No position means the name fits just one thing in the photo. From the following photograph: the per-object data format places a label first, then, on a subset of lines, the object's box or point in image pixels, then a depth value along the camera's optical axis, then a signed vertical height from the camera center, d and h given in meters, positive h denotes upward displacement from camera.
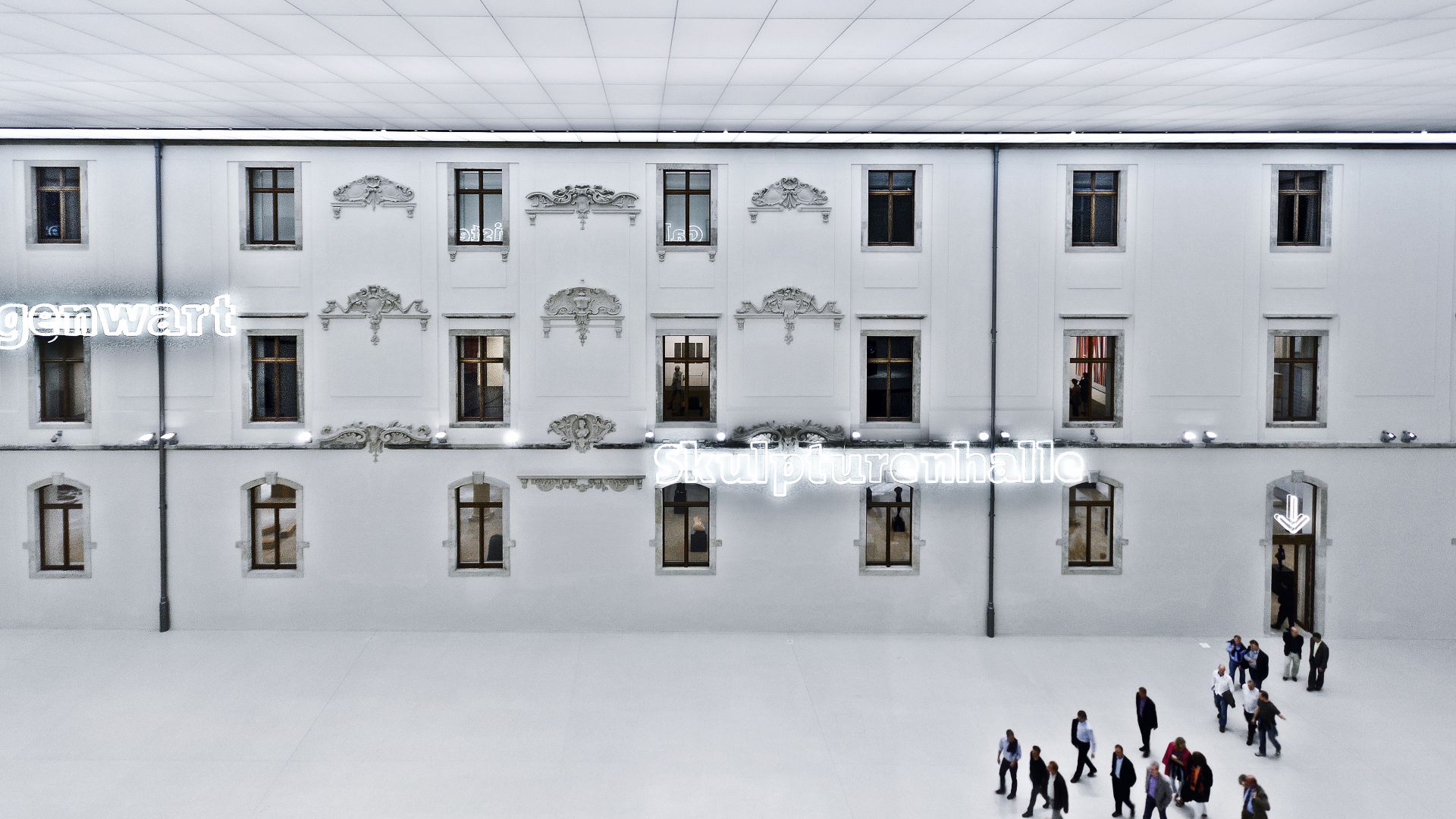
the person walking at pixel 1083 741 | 11.38 -4.76
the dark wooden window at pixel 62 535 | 16.28 -3.02
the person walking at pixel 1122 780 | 10.51 -4.90
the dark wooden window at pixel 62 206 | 15.75 +3.21
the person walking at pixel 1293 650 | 14.55 -4.52
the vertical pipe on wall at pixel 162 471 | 15.75 -1.73
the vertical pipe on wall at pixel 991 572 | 16.31 -3.60
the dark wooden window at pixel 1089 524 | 16.38 -2.74
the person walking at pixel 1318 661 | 14.07 -4.53
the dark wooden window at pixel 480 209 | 16.08 +3.28
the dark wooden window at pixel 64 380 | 15.98 -0.03
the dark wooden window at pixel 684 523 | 16.47 -2.73
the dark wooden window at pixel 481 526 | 16.41 -2.86
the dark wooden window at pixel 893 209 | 16.12 +3.32
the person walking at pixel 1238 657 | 13.65 -4.36
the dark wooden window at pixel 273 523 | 16.27 -2.78
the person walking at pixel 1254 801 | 9.50 -4.65
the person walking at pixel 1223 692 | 12.77 -4.61
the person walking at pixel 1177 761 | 10.62 -4.70
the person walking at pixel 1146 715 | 12.02 -4.66
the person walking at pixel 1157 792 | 10.16 -4.87
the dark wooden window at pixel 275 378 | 16.06 +0.04
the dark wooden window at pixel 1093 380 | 16.17 +0.11
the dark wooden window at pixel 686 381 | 16.22 +0.04
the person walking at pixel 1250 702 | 12.33 -4.59
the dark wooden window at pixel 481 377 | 16.17 +0.08
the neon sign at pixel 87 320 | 15.61 +1.08
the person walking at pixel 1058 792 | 10.32 -4.98
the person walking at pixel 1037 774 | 10.61 -4.86
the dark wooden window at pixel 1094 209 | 16.12 +3.36
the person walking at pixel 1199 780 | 10.40 -4.84
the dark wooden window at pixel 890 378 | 16.27 +0.11
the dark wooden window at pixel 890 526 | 16.55 -2.78
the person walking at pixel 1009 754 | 10.95 -4.78
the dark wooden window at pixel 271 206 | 15.95 +3.27
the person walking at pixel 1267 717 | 11.92 -4.64
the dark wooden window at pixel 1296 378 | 16.17 +0.18
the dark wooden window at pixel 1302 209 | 16.06 +3.36
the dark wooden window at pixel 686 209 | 16.17 +3.36
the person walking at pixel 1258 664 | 13.30 -4.39
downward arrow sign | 15.95 -2.47
